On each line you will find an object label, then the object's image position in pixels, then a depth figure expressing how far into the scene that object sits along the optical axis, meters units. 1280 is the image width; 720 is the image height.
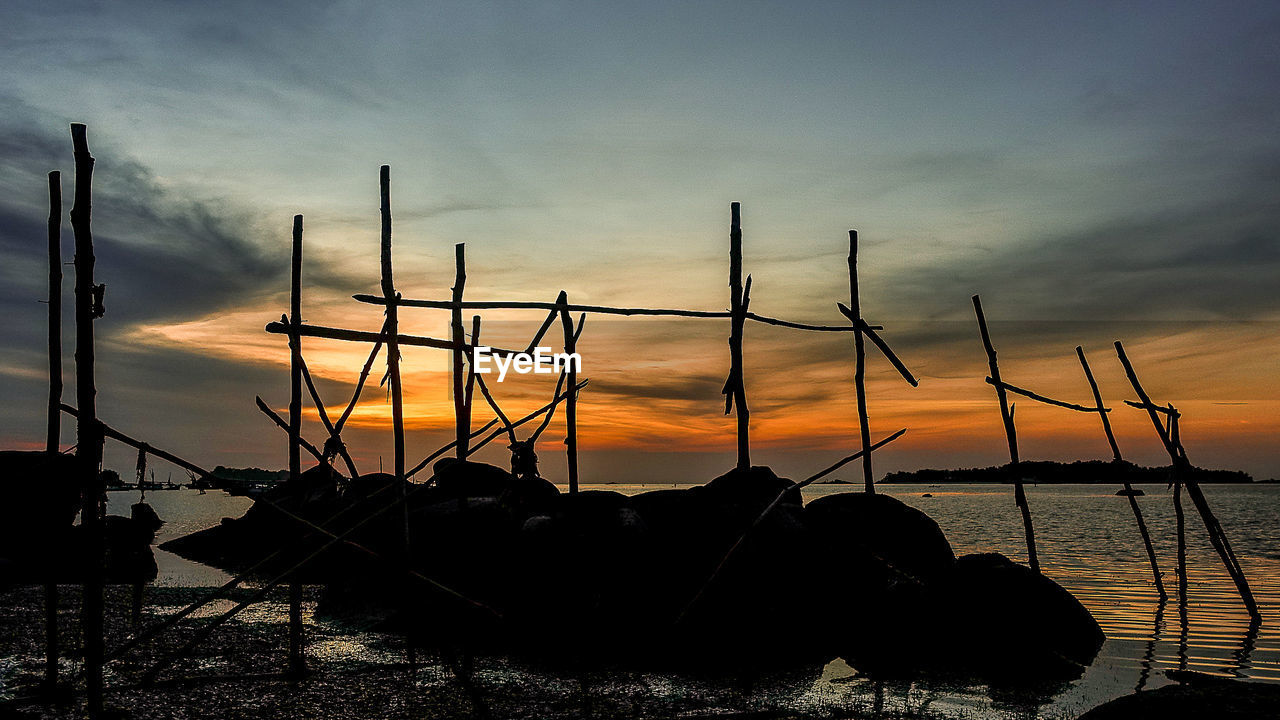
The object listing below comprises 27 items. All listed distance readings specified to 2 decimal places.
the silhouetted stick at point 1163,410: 15.36
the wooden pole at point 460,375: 12.89
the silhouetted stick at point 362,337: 10.67
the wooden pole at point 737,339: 14.84
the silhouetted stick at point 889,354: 14.45
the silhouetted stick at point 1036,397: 15.09
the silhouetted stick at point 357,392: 14.46
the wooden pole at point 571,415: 14.85
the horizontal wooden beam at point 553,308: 13.22
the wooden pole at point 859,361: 15.09
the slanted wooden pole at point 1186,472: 14.30
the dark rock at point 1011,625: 10.86
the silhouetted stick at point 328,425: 15.75
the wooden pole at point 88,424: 7.29
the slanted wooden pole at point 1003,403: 14.90
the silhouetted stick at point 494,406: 14.88
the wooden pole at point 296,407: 9.38
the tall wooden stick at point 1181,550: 16.55
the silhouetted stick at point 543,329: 13.88
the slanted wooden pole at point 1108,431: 16.55
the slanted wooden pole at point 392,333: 11.41
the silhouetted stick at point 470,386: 14.57
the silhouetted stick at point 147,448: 8.23
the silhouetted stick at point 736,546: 10.62
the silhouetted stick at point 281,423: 13.55
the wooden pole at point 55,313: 9.70
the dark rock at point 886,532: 12.90
